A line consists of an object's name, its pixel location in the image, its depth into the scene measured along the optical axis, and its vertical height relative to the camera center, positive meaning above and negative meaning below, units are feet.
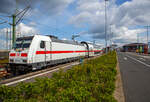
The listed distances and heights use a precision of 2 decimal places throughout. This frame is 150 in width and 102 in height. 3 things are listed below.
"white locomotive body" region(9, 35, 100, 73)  27.86 -0.82
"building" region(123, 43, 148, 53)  343.96 +6.57
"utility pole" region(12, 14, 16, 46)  32.71 +6.76
